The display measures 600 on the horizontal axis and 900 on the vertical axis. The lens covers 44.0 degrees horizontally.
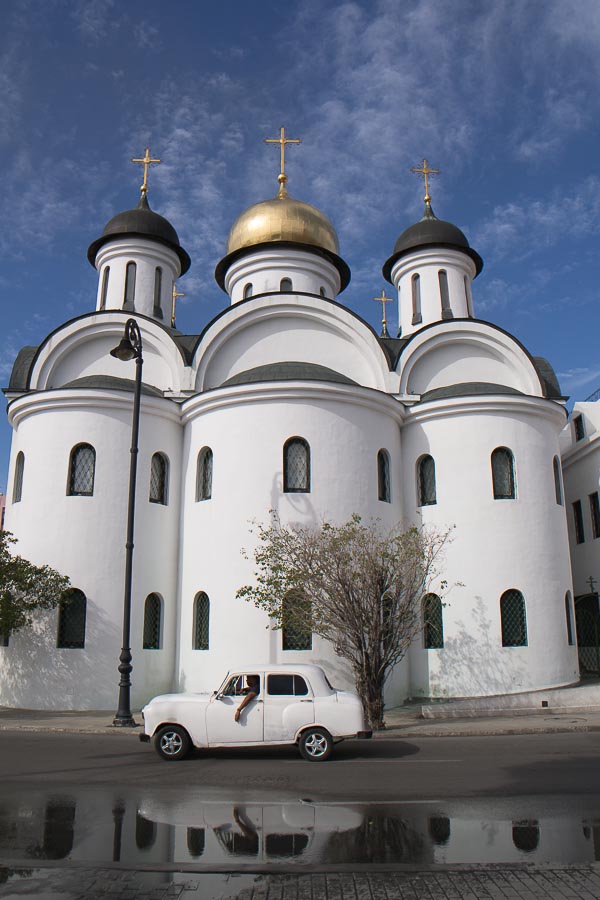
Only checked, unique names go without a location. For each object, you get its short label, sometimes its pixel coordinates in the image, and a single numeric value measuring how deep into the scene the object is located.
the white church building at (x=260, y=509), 16.94
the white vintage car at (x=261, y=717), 9.97
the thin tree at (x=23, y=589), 15.98
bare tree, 14.23
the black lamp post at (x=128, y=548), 13.81
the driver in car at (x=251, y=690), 9.94
